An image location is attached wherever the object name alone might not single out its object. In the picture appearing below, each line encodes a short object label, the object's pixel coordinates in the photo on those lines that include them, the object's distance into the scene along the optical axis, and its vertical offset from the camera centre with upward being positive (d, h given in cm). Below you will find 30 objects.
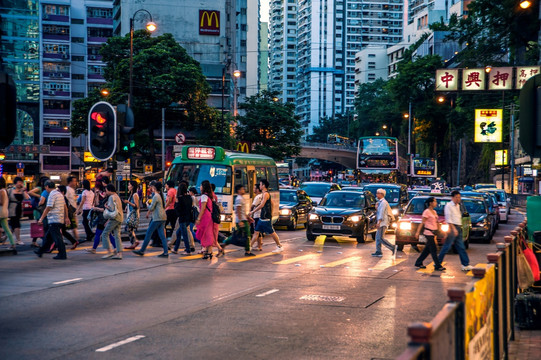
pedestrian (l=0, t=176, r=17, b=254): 1747 -116
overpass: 10594 +209
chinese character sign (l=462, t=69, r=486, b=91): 3309 +404
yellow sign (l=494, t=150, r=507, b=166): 6309 +80
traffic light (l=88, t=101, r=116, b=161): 1814 +85
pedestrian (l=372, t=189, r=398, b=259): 1839 -141
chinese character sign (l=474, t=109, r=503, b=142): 4569 +273
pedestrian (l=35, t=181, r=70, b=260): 1622 -123
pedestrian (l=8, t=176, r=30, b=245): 1980 -120
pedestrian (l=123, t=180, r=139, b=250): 1902 -132
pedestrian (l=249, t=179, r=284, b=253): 1950 -140
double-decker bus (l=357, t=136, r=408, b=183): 4909 +53
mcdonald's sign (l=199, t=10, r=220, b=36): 8312 +1651
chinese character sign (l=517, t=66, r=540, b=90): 3244 +428
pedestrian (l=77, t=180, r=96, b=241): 1991 -108
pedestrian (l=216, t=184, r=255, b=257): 1784 -153
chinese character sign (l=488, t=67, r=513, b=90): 3291 +403
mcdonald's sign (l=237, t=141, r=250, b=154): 4353 +108
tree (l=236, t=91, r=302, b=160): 6450 +337
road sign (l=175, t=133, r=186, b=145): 4703 +172
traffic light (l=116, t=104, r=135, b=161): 1947 +89
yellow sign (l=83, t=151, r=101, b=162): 6066 +48
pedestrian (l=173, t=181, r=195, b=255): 1827 -122
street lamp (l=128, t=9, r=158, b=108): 3513 +676
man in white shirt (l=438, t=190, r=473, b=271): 1581 -151
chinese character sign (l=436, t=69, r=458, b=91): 3322 +404
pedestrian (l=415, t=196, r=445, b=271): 1577 -151
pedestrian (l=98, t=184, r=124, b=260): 1638 -126
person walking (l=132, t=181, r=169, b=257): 1730 -129
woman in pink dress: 1709 -136
